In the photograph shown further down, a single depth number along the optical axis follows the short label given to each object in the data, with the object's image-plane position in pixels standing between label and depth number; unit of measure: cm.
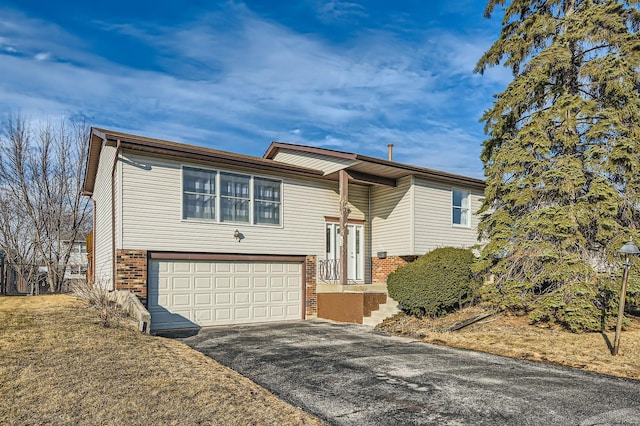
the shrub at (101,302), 967
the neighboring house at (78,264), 2947
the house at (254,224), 1196
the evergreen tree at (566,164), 1030
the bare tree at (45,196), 2395
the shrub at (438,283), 1177
